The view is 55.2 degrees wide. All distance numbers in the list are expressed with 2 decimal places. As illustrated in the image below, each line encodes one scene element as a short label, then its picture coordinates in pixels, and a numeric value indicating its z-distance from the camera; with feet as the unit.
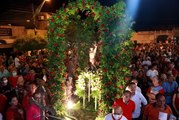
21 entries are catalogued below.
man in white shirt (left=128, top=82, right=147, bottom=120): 14.84
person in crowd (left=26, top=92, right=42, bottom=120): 12.67
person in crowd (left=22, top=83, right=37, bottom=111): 14.77
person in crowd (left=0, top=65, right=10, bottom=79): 25.20
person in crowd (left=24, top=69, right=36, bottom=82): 22.11
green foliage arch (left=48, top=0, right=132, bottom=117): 17.10
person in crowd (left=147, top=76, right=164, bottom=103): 15.67
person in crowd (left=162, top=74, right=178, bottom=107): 17.05
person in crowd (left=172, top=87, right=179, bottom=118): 16.11
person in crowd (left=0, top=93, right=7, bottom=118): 15.63
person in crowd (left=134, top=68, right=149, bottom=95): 21.82
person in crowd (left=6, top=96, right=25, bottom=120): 13.46
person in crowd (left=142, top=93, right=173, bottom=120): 12.18
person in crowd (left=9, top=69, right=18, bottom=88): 21.35
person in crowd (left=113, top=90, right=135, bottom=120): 13.27
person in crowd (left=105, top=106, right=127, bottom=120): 11.78
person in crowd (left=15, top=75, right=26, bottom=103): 16.51
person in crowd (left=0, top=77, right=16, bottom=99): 16.61
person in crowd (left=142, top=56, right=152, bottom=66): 30.29
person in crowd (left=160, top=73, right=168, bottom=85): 18.50
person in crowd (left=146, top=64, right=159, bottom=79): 23.89
